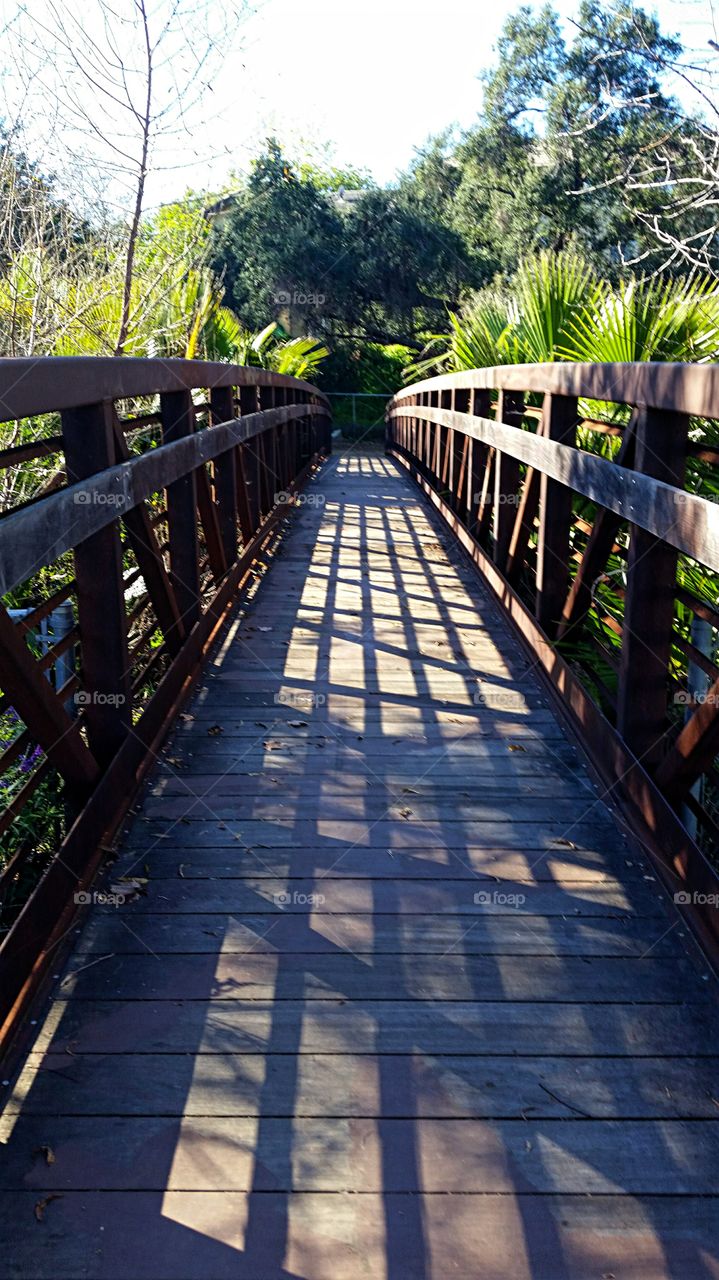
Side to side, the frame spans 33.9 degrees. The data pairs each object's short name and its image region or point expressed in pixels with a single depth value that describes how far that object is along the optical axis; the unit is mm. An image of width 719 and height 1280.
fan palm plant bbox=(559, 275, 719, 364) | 5270
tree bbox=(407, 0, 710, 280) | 25156
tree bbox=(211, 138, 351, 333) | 29641
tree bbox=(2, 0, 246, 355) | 7672
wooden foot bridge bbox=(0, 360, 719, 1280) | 2051
